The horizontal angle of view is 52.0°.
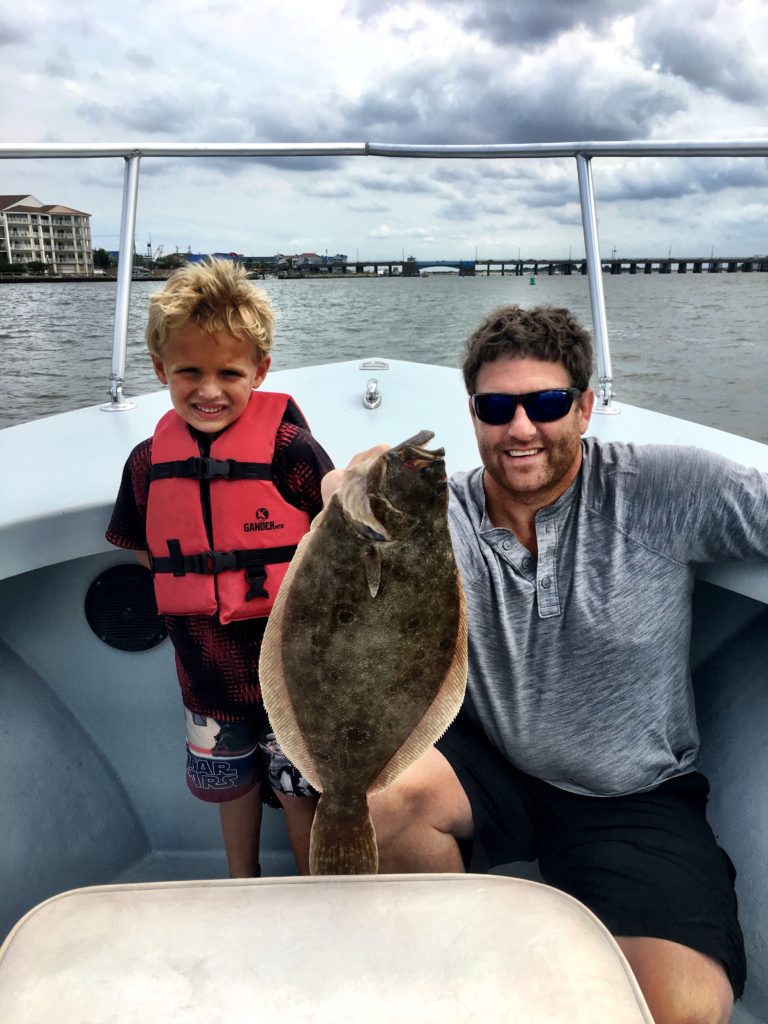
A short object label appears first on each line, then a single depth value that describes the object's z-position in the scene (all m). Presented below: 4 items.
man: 2.15
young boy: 2.15
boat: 1.17
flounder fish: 1.49
